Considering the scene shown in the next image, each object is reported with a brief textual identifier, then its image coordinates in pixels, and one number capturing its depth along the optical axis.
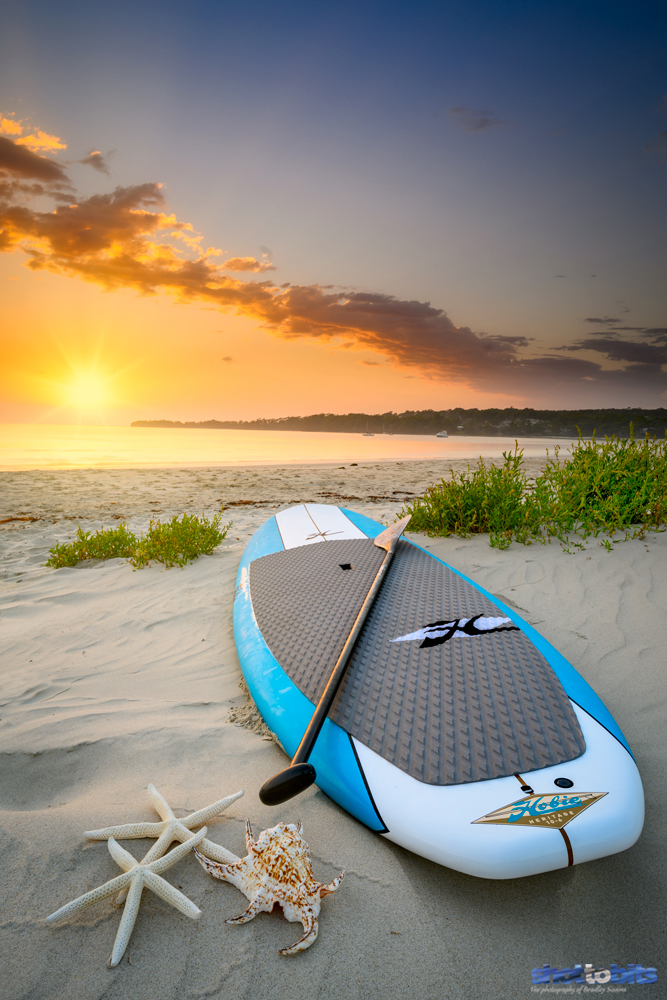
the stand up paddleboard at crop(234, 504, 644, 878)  1.33
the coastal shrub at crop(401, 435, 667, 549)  4.24
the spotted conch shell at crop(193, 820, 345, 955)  1.24
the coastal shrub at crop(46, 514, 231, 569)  4.54
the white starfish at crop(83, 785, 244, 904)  1.37
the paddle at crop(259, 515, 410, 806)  1.39
